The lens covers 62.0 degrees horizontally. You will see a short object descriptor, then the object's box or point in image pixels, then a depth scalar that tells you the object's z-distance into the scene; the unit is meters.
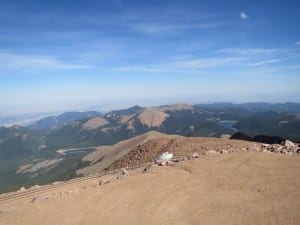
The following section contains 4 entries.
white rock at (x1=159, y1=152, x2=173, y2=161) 30.53
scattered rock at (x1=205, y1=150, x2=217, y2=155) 27.26
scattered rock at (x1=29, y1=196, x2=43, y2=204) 20.14
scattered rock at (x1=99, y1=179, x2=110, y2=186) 22.79
